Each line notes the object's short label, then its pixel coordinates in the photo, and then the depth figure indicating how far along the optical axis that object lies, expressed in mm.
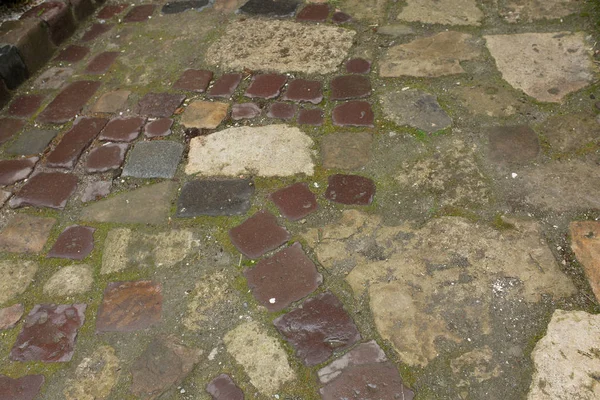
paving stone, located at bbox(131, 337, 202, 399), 1574
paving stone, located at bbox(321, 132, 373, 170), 2193
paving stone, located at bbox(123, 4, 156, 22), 3371
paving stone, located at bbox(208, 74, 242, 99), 2654
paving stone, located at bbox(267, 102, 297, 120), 2467
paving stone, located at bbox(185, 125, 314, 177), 2219
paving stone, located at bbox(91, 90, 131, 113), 2666
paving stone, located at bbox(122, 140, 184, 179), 2279
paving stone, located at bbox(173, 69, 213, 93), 2715
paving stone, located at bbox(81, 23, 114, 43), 3260
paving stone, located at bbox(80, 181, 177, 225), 2096
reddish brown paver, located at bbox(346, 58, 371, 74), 2689
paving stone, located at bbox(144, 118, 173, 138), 2469
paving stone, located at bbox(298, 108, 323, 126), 2412
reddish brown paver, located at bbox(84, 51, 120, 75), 2954
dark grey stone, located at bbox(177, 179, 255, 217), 2064
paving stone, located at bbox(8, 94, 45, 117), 2719
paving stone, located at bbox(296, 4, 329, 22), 3141
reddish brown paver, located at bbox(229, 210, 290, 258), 1911
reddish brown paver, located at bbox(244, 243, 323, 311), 1753
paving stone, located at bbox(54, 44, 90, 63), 3082
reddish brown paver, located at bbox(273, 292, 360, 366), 1609
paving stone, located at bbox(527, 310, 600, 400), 1448
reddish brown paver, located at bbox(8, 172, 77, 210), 2217
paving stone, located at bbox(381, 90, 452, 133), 2322
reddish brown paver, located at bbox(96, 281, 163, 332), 1740
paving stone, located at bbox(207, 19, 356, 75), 2777
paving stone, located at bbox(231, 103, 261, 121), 2496
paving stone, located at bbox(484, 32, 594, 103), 2420
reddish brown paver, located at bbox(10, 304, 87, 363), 1692
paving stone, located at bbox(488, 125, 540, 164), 2117
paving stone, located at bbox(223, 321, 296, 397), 1553
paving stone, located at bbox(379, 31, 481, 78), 2629
